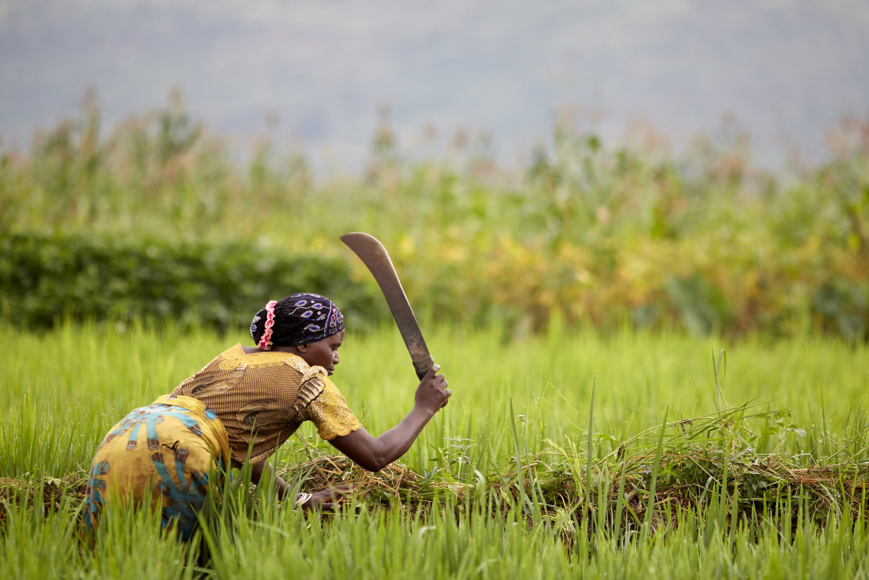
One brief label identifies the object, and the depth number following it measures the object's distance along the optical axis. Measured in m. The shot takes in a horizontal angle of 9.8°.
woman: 12.13
